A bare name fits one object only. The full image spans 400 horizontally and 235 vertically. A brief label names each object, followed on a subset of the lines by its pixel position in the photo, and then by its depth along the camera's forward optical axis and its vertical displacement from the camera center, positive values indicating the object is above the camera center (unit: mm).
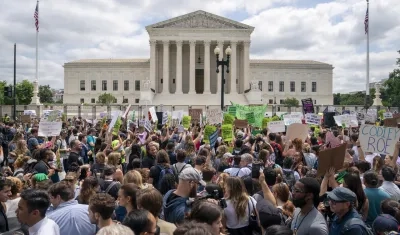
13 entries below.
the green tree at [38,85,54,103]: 131875 +4147
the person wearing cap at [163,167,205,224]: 5352 -1028
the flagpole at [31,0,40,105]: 52006 +1335
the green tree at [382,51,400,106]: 59450 +2949
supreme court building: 72812 +6312
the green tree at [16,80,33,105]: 95000 +3338
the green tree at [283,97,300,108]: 81894 +1426
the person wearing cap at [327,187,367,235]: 4672 -1018
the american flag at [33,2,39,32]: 45388 +9113
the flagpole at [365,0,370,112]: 46528 +2678
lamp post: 26164 +2669
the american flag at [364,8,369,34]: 47019 +8751
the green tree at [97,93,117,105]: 81250 +1786
